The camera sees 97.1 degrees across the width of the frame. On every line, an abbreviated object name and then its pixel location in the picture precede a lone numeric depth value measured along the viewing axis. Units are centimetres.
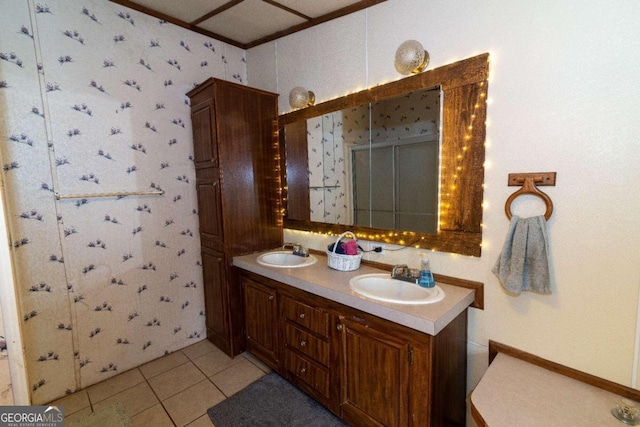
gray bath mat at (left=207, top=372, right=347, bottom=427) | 168
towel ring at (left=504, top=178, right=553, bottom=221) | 128
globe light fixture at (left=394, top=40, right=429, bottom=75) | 156
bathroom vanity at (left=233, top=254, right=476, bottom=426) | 127
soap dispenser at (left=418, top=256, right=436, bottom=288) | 155
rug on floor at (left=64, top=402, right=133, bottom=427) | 171
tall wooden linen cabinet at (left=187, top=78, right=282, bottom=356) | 220
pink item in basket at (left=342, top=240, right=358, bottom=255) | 188
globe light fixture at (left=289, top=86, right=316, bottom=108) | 222
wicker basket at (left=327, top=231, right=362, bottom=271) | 186
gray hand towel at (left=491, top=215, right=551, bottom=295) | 127
